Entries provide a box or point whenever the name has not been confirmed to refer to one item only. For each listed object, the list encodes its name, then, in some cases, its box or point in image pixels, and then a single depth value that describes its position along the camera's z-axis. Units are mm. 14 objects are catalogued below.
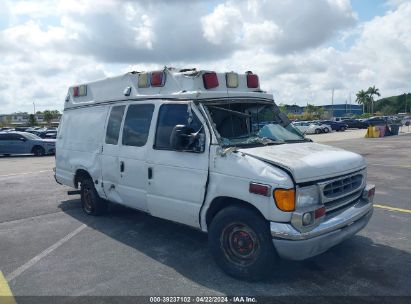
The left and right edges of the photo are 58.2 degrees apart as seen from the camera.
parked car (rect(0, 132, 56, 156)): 22219
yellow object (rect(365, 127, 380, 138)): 33500
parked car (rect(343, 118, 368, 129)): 55312
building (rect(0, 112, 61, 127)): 148250
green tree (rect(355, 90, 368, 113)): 126188
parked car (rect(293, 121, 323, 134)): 45938
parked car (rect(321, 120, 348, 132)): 51531
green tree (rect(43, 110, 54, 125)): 104000
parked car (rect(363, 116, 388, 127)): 50756
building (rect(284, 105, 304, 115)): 131750
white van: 3908
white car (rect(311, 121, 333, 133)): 47375
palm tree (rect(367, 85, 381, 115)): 123681
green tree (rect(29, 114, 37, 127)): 93056
